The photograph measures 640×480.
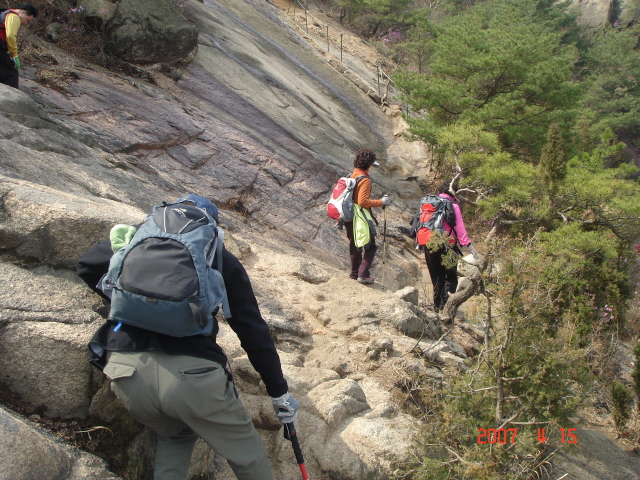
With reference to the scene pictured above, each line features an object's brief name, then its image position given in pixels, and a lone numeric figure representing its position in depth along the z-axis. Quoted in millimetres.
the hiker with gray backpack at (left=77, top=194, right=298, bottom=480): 2062
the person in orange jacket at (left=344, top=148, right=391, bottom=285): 5906
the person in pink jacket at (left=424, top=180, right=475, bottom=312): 5633
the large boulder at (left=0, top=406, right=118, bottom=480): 1989
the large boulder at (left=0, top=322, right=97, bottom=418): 2533
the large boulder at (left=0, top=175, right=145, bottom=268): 3070
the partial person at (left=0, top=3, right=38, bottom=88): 5762
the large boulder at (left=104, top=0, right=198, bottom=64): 9234
